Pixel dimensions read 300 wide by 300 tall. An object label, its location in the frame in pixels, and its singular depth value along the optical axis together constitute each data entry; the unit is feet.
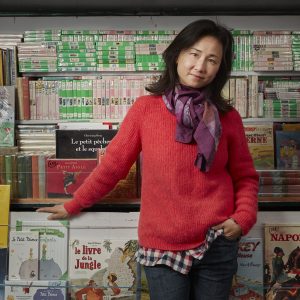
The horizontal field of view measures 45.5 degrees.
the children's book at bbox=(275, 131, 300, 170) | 5.60
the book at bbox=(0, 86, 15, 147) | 6.03
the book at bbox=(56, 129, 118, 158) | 4.88
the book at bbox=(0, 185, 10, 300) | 4.35
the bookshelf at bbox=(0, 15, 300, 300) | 6.34
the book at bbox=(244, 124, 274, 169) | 5.46
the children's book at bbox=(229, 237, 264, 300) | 4.54
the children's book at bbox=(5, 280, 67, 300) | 4.51
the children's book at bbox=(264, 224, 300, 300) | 4.50
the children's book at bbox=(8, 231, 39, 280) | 4.51
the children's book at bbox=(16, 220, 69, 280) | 4.50
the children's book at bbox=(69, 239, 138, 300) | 4.53
